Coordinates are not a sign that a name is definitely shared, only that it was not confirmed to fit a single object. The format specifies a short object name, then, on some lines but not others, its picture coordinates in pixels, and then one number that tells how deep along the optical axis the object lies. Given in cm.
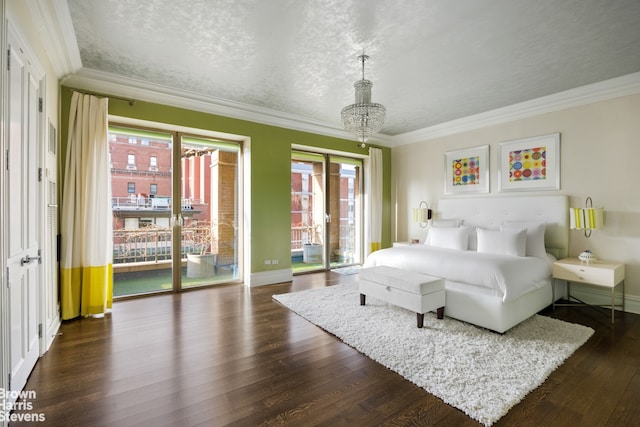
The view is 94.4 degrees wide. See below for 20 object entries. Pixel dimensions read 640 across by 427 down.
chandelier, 318
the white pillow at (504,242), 377
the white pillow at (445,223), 492
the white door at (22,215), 183
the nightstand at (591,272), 323
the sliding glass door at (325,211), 599
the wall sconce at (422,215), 568
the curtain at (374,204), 614
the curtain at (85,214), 328
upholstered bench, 300
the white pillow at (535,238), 383
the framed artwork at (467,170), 495
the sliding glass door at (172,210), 414
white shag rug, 200
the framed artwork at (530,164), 418
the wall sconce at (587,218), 355
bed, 299
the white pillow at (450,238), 438
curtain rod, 353
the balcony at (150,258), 417
